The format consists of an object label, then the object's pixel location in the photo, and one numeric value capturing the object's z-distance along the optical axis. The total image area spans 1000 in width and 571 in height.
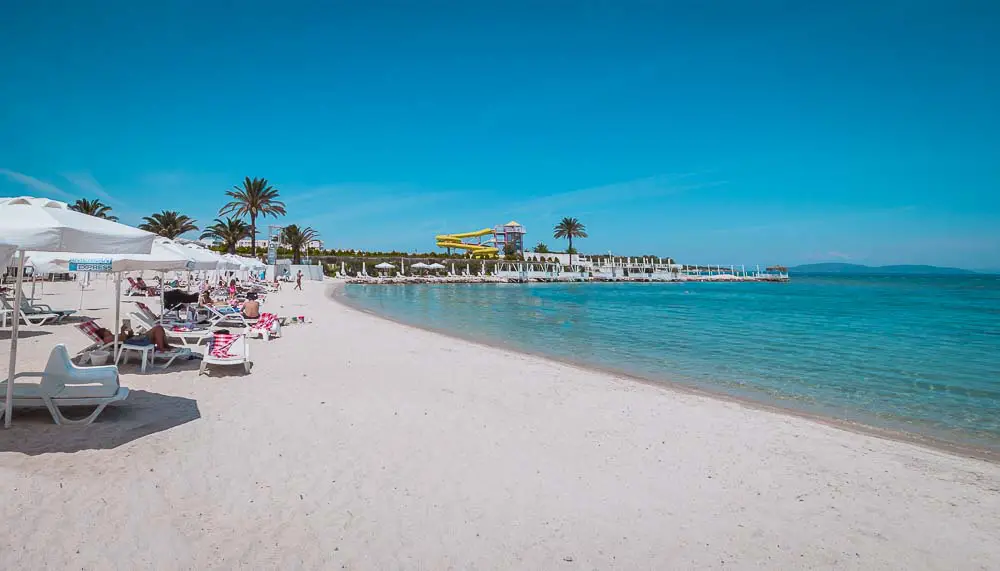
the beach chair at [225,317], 11.56
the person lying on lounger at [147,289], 22.02
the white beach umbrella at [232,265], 12.18
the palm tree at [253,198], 42.91
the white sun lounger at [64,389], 4.51
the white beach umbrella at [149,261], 7.32
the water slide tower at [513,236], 97.06
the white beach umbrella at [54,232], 3.63
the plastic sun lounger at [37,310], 11.98
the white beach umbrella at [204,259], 9.38
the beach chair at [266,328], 10.30
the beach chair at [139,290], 22.04
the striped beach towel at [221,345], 6.89
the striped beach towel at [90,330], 7.25
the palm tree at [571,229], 85.31
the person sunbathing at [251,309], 12.00
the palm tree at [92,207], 41.66
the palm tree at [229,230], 44.97
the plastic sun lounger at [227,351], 6.78
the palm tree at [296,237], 55.44
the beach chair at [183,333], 9.37
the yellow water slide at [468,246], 91.00
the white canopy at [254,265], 18.24
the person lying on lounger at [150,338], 7.18
